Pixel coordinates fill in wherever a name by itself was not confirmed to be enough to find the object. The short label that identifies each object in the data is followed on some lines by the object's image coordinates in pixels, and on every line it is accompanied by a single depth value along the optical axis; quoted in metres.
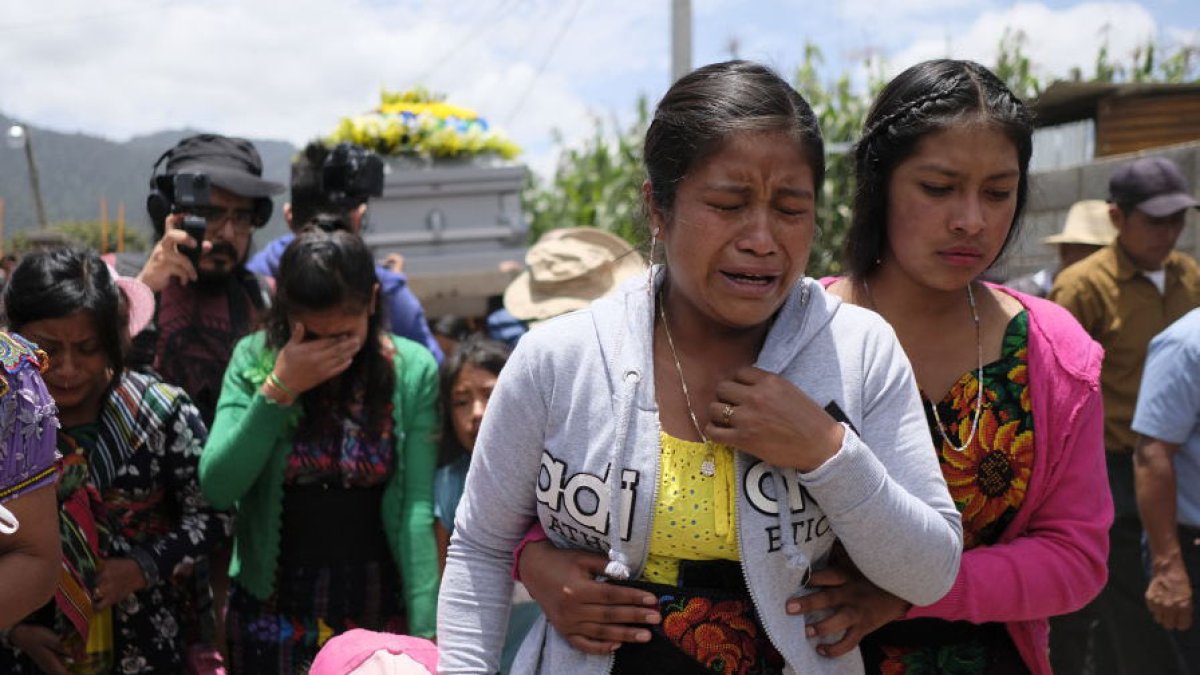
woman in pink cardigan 1.90
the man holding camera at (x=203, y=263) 3.46
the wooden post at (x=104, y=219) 5.07
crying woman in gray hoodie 1.57
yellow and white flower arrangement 6.16
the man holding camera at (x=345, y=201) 3.87
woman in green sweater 2.96
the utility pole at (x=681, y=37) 10.02
